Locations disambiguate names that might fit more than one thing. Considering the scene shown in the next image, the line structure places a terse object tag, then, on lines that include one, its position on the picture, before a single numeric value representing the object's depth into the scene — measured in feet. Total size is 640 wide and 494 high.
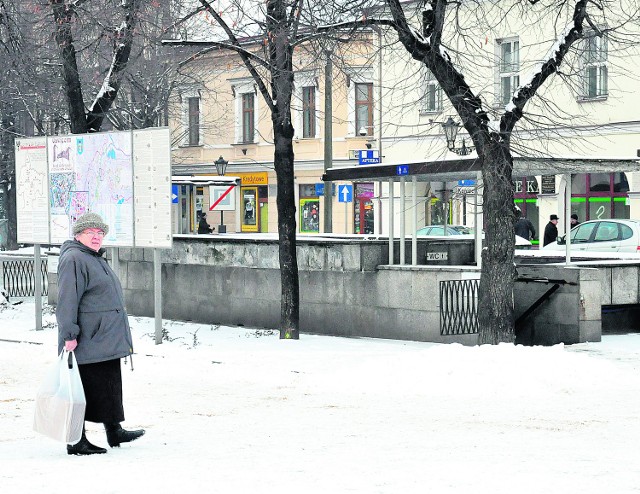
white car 87.35
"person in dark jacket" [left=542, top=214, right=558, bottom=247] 100.62
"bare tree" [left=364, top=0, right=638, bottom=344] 48.80
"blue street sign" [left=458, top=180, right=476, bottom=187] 104.16
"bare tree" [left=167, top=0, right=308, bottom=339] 55.01
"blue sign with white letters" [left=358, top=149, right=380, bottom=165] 120.26
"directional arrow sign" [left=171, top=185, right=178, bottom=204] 157.03
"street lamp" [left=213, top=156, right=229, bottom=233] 156.68
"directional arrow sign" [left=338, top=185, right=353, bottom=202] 130.82
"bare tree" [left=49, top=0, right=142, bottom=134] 61.77
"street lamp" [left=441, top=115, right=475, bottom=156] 70.33
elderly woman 29.30
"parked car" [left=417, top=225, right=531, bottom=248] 113.19
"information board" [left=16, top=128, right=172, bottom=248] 57.62
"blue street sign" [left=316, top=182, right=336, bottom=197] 165.55
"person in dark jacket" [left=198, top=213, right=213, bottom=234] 143.74
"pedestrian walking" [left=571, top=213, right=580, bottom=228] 110.63
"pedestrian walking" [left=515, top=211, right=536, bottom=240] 105.29
